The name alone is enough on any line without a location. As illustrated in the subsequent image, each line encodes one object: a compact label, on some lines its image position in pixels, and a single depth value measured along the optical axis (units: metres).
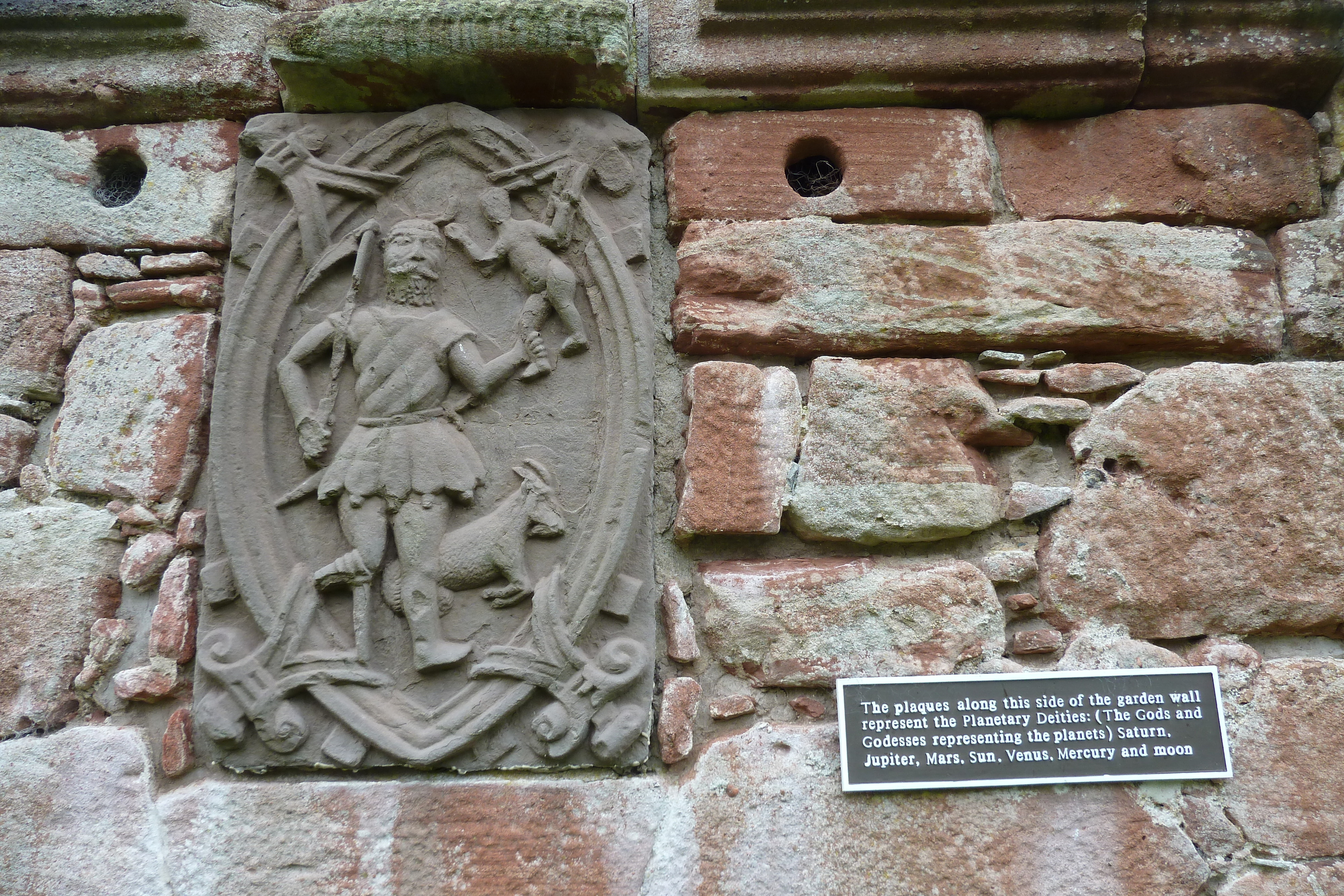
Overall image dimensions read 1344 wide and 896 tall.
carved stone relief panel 1.87
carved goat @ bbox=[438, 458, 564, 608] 1.93
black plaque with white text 1.82
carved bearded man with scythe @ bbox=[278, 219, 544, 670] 1.94
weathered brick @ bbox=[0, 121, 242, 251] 2.29
